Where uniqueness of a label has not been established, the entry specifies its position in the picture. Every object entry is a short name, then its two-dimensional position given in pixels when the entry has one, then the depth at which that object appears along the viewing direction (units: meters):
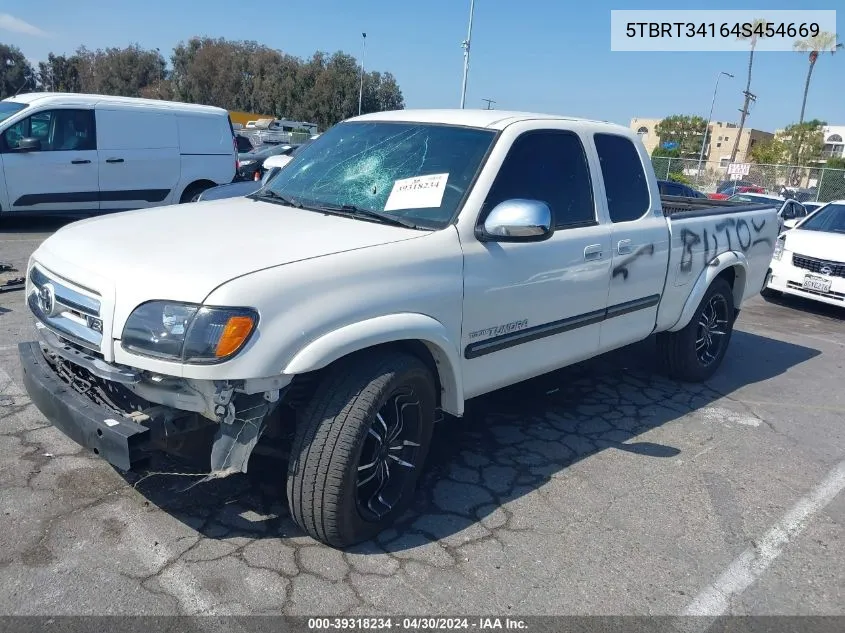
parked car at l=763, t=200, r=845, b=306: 9.05
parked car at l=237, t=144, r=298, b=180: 15.33
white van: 10.30
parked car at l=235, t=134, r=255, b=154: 17.55
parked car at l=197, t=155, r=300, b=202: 8.57
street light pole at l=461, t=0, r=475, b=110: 26.72
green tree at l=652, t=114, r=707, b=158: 78.69
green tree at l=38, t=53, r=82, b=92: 57.88
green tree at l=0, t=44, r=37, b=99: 51.66
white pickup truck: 2.71
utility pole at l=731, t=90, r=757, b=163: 46.41
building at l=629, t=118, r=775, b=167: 82.66
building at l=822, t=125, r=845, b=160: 89.12
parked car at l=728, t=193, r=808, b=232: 14.93
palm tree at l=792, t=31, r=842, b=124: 51.00
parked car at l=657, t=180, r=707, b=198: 17.35
